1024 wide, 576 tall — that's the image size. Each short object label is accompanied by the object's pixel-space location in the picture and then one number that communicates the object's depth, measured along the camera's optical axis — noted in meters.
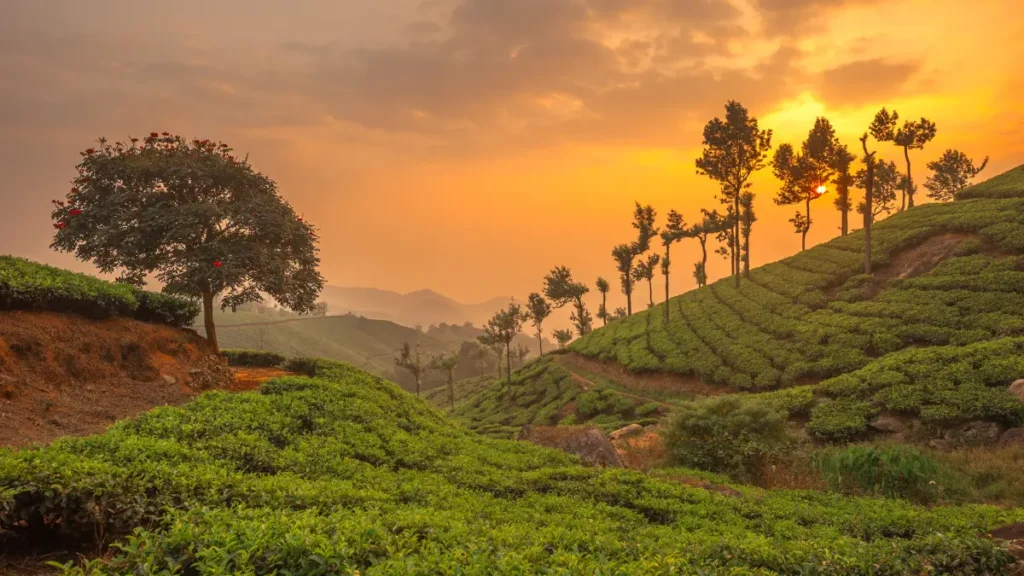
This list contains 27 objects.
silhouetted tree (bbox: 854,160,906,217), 86.50
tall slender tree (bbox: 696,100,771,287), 56.38
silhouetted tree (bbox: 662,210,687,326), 61.22
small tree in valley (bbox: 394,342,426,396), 80.67
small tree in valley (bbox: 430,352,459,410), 78.85
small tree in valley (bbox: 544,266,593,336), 85.50
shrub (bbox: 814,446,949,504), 14.59
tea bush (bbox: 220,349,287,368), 24.33
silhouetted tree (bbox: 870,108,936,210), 61.72
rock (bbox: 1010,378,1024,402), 19.98
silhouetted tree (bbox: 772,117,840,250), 66.75
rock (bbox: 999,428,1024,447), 18.22
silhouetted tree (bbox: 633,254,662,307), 76.00
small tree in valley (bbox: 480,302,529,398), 69.53
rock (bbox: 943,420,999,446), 19.03
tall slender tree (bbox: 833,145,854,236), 64.18
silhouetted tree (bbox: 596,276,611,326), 86.88
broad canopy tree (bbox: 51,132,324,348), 20.31
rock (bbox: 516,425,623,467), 18.89
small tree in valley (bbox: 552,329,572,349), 108.71
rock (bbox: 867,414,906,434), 21.56
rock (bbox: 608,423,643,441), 27.87
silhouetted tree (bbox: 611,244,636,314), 75.94
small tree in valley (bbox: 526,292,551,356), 88.88
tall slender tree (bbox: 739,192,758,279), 61.41
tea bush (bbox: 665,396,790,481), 18.56
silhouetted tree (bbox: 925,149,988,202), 91.12
